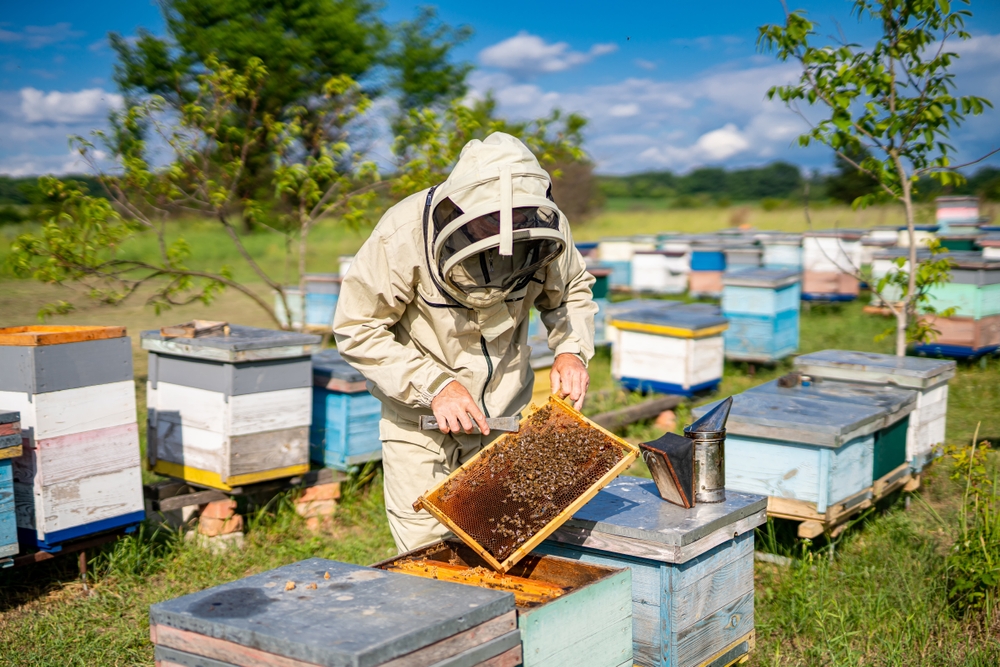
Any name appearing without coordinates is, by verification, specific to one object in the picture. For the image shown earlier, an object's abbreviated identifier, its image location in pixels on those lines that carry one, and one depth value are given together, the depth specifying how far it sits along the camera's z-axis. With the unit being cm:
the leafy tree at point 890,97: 524
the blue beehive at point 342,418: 470
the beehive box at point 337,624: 163
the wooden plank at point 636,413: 615
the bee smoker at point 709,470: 271
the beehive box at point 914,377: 461
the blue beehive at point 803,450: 368
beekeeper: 252
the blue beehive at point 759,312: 823
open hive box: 201
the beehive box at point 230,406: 416
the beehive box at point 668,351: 700
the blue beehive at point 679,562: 241
